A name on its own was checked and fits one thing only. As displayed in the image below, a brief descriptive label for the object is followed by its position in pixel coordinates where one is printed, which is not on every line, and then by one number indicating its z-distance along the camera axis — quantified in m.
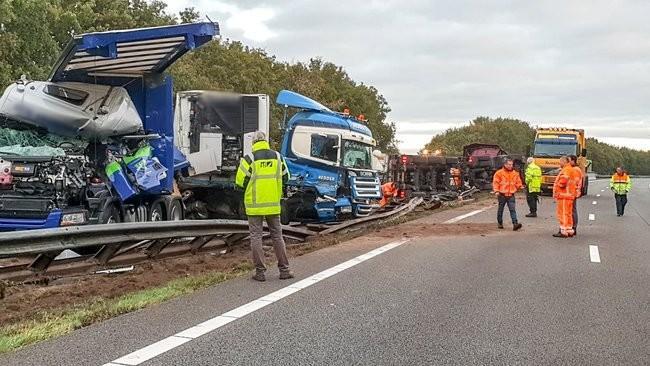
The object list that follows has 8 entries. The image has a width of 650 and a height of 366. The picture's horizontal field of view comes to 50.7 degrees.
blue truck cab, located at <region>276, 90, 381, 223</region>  16.19
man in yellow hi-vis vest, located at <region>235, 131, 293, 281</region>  7.87
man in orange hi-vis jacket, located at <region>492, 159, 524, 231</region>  15.12
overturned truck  26.87
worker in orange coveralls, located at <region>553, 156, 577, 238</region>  13.39
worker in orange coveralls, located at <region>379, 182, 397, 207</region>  22.84
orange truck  29.95
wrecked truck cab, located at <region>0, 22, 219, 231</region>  9.08
